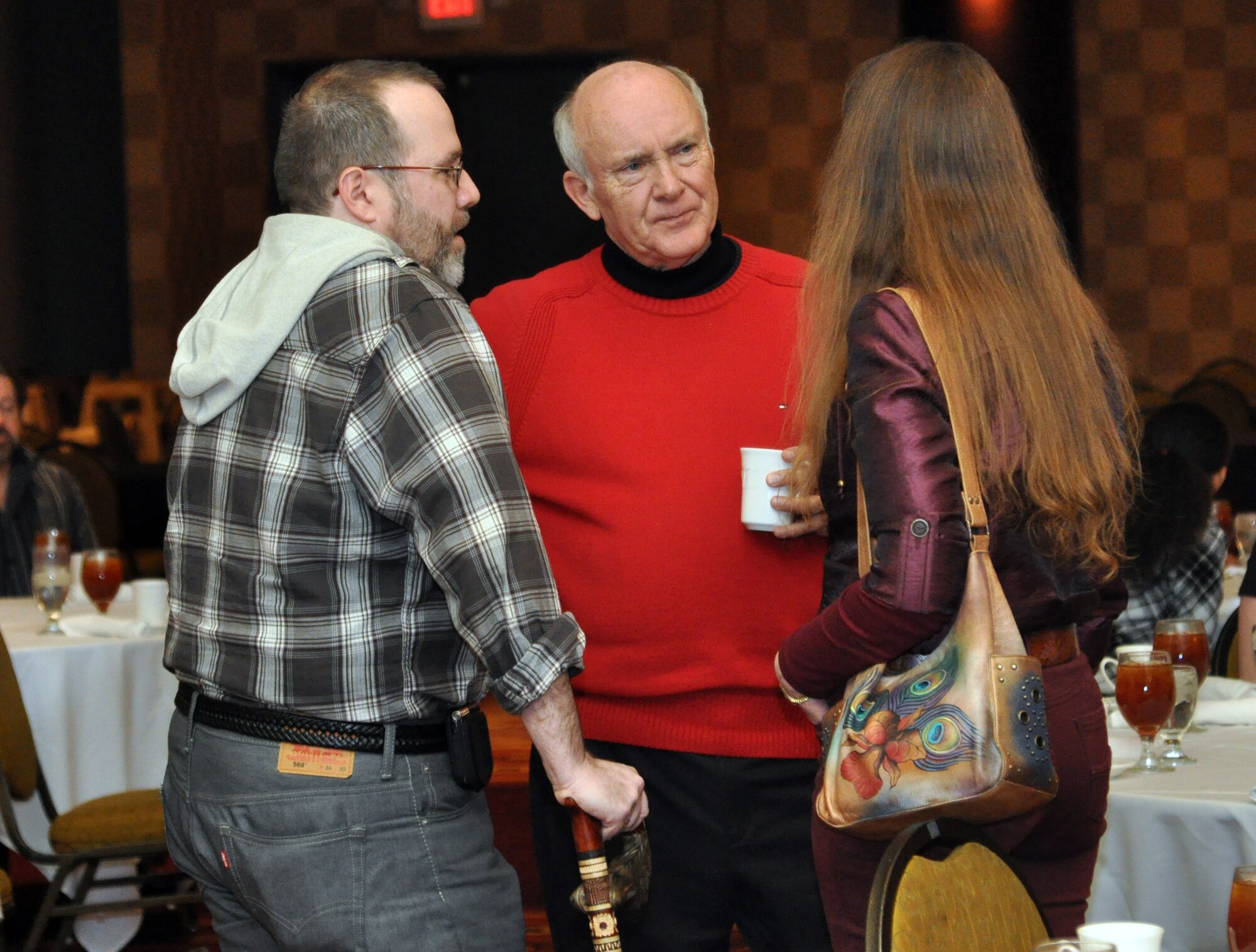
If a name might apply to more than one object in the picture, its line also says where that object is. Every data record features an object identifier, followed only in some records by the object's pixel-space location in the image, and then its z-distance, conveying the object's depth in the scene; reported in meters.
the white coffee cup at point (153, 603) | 7.36
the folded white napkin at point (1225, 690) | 4.82
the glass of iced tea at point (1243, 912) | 2.36
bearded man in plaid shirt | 2.96
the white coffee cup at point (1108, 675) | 4.77
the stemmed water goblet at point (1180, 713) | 4.09
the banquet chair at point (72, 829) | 6.26
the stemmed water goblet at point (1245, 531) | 8.04
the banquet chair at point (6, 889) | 5.32
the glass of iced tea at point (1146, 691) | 3.94
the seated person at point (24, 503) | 9.18
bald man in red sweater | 3.81
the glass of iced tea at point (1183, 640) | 4.47
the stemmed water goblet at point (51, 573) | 7.41
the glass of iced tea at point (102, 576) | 7.75
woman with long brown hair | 2.90
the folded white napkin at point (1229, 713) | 4.56
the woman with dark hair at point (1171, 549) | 6.08
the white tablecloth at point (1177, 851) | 3.60
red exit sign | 18.06
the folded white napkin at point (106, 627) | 7.22
